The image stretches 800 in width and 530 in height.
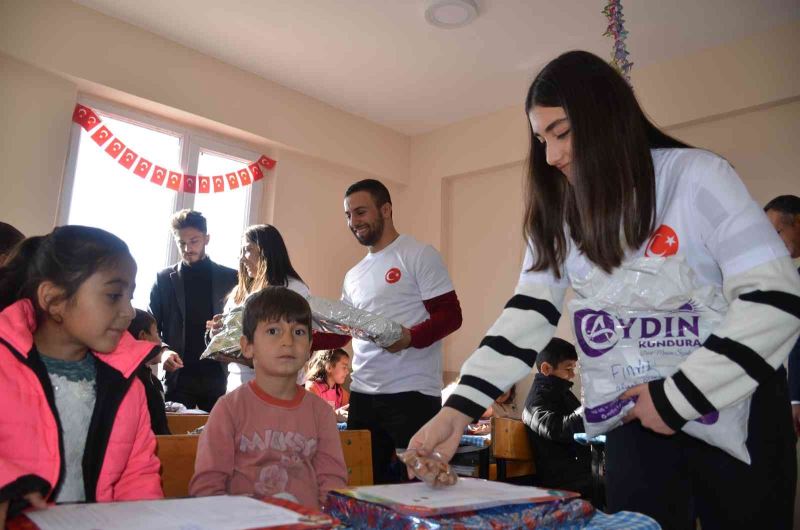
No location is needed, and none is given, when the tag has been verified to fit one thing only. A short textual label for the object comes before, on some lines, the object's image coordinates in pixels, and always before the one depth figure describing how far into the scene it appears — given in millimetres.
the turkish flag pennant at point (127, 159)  4510
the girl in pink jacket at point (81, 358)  1076
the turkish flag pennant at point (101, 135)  4371
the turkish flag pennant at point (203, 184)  4941
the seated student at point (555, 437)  2904
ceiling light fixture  4094
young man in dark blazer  3467
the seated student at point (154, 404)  1920
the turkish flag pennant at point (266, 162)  5312
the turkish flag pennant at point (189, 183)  4840
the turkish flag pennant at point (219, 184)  5035
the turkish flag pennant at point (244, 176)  5160
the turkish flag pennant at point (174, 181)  4762
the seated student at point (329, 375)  4719
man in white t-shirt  2383
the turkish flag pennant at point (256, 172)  5254
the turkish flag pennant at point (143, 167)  4590
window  4340
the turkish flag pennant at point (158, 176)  4668
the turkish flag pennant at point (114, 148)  4441
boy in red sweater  1458
